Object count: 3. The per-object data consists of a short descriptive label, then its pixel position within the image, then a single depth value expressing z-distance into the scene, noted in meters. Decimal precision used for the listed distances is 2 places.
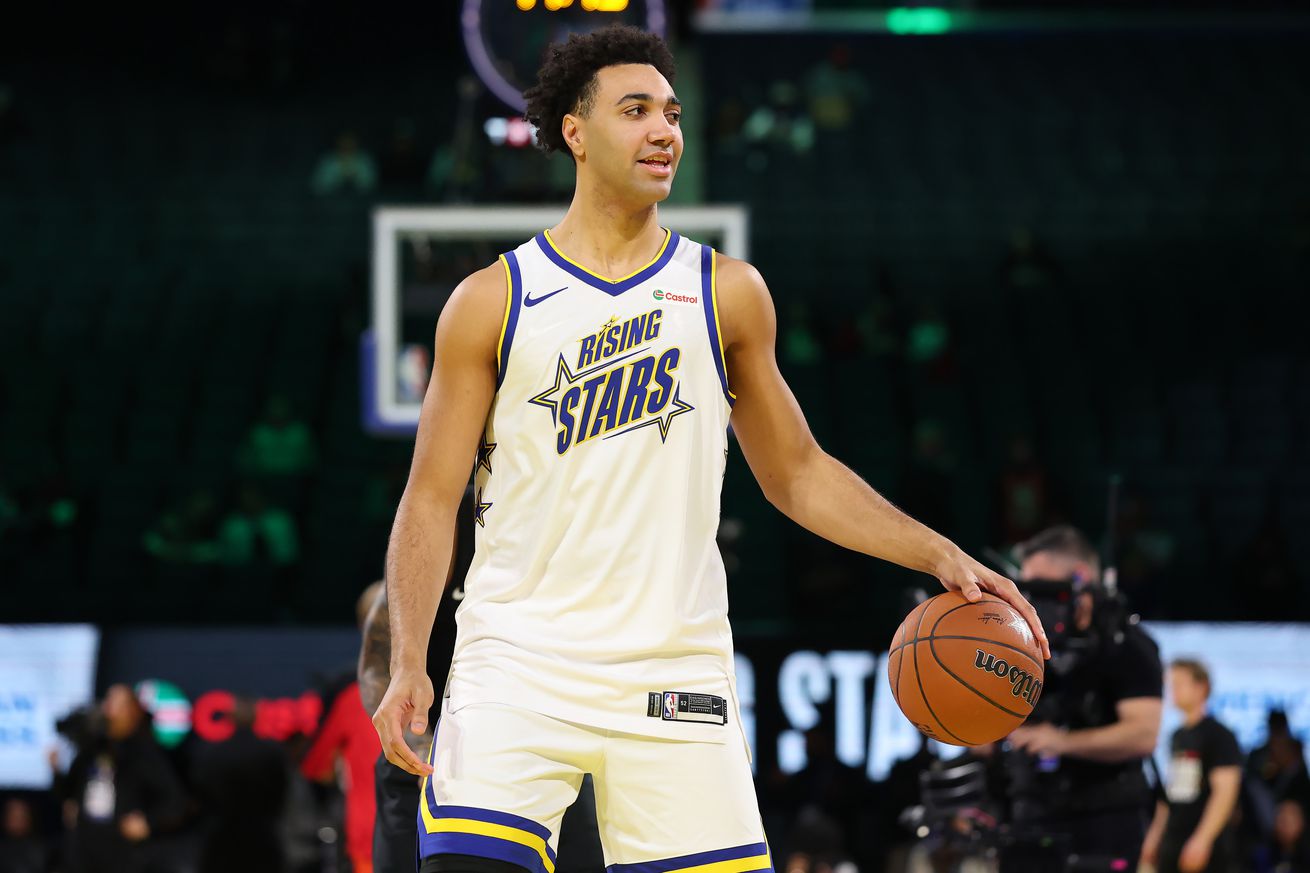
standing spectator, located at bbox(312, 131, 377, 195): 20.27
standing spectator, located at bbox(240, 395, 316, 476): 15.37
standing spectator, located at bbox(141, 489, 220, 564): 14.27
